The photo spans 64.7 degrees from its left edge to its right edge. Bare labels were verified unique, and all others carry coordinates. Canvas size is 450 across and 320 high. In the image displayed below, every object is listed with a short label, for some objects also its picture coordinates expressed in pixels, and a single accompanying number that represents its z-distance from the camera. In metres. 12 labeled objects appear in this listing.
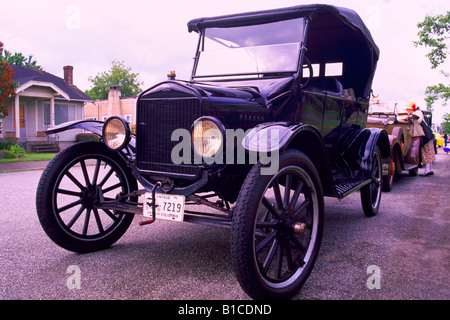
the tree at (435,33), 17.34
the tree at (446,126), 35.47
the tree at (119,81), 49.41
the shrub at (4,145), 16.34
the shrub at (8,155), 13.80
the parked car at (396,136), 7.09
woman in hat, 8.52
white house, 19.23
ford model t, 2.40
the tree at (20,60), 36.92
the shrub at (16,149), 14.87
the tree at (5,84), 12.87
